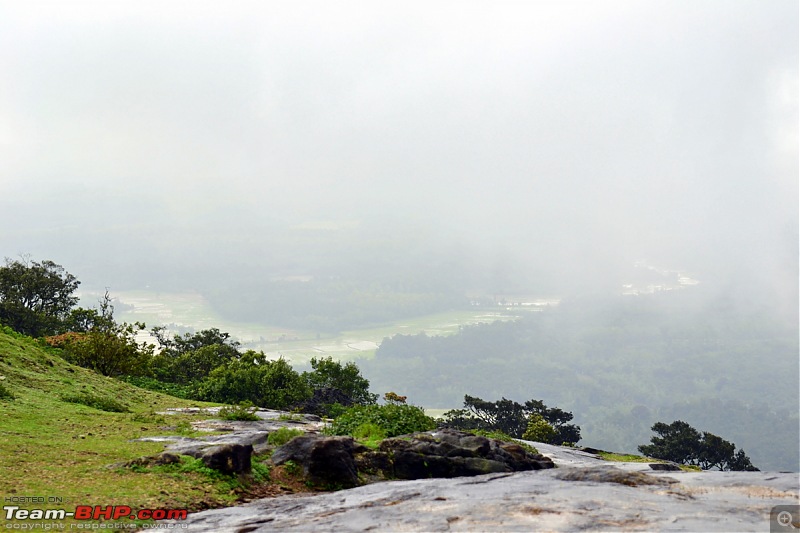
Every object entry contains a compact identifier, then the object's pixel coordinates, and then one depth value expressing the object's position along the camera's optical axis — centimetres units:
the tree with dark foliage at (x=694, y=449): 9300
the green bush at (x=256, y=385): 5131
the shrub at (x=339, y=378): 6281
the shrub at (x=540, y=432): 7300
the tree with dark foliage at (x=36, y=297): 7569
